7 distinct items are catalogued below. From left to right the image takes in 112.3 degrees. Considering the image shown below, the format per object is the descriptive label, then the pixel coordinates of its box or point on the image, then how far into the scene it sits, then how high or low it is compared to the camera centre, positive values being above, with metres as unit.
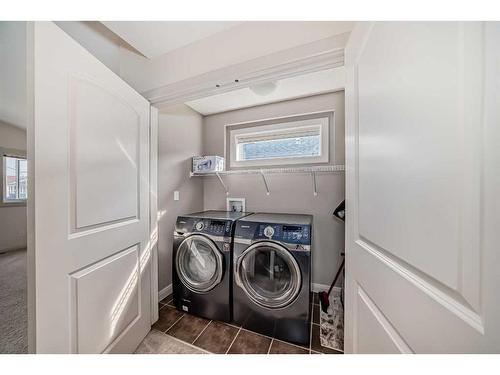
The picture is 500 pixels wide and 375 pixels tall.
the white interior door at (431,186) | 0.30 +0.00
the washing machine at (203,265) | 1.50 -0.75
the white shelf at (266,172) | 1.73 +0.18
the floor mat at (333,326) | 1.30 -1.22
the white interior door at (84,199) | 0.69 -0.06
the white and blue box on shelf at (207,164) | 2.16 +0.30
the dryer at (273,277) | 1.29 -0.76
